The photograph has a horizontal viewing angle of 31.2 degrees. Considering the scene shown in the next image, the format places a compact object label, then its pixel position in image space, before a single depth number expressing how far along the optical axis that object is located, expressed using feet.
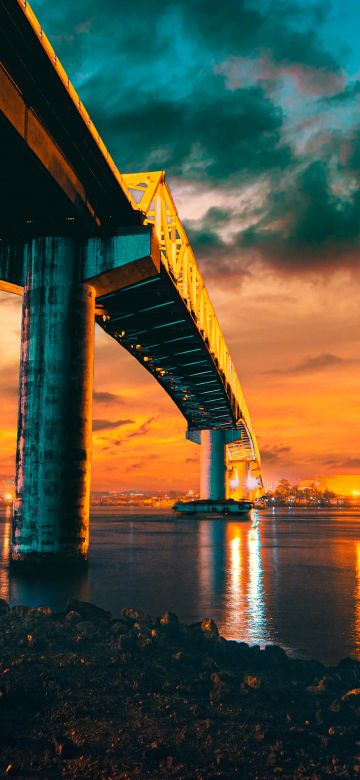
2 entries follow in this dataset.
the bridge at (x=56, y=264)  64.23
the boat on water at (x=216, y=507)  308.60
